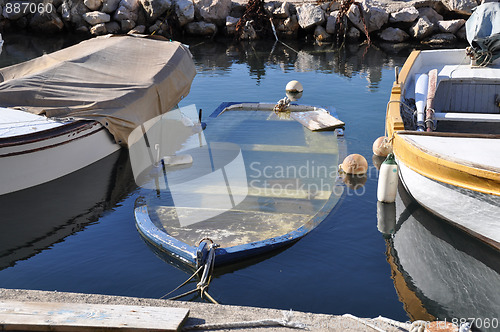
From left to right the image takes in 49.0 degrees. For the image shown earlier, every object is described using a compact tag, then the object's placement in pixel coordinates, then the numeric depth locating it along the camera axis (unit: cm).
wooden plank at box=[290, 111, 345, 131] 1424
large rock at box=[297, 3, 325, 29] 2811
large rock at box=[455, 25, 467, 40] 2659
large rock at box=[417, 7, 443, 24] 2772
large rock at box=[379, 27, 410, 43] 2731
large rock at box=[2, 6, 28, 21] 3233
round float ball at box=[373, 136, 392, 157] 1254
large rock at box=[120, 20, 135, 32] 2955
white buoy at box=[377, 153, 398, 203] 982
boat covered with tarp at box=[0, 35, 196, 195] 1102
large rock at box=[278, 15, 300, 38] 2897
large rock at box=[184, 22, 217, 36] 2969
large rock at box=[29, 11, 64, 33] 3152
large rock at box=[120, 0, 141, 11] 2966
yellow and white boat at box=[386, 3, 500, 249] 826
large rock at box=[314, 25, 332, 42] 2819
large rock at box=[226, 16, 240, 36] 2936
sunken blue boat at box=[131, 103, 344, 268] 871
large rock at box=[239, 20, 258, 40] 2912
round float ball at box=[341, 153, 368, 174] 1142
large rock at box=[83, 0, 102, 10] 3006
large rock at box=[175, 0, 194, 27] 2952
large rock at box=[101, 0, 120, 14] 2989
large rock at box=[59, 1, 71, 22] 3098
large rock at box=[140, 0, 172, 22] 2958
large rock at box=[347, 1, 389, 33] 2725
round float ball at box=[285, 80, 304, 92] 1844
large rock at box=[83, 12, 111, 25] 2975
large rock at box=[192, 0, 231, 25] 2944
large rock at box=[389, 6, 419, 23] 2711
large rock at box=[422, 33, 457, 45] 2658
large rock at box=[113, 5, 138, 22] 2947
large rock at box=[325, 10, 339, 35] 2802
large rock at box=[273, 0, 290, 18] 2878
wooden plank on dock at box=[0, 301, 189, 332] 573
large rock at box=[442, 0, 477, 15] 2712
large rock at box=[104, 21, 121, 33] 2988
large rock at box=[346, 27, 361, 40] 2786
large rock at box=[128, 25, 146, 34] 2930
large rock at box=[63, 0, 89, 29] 3069
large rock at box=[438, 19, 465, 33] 2648
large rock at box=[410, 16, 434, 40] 2658
